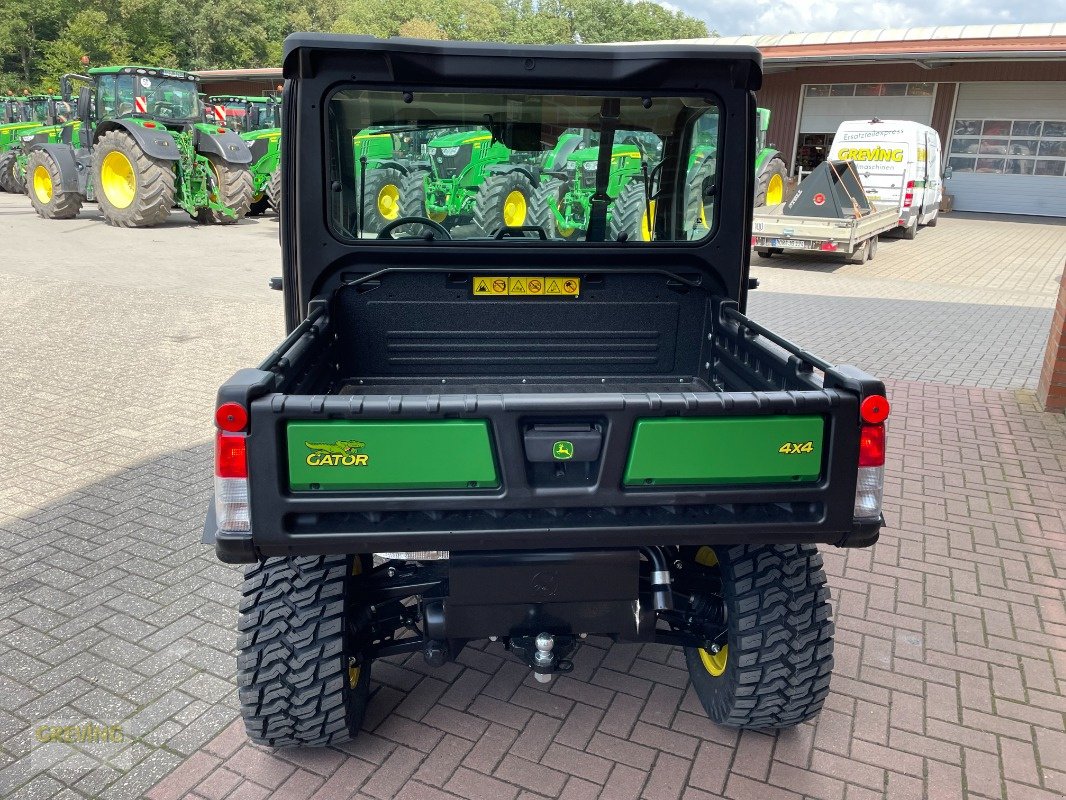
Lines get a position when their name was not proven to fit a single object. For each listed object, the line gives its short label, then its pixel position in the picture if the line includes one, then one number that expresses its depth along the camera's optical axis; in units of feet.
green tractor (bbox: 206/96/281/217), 51.78
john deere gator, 7.10
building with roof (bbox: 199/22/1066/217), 68.18
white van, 50.06
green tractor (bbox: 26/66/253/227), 44.65
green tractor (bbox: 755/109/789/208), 53.11
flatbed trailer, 39.58
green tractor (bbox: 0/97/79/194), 54.03
